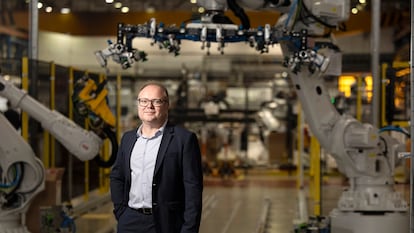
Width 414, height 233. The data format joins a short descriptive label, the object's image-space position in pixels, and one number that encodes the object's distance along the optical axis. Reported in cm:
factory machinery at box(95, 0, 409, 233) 698
